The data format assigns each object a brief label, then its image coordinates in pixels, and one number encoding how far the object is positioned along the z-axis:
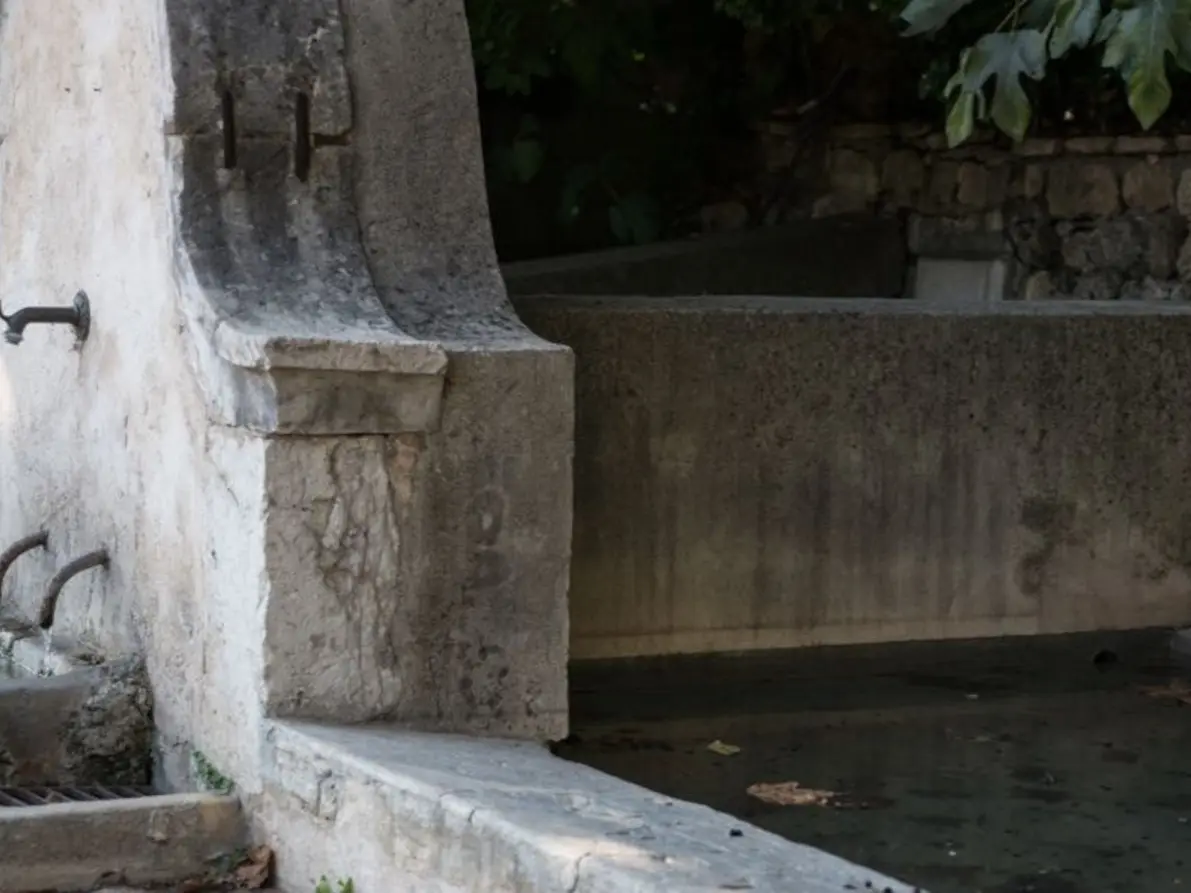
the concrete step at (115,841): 7.89
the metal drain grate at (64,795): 8.58
